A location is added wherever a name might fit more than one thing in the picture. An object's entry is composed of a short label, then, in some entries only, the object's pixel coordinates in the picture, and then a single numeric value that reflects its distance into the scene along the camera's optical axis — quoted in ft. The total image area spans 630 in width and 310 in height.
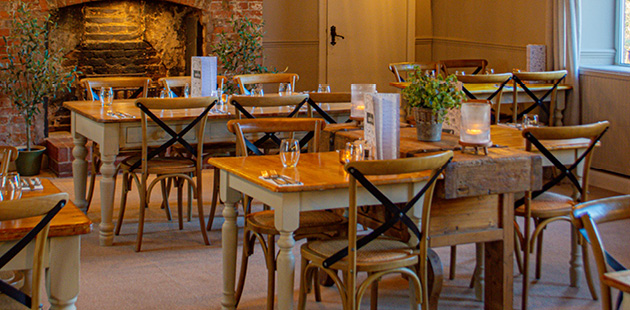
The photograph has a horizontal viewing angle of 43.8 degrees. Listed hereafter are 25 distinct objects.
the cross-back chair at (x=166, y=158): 15.13
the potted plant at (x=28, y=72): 21.44
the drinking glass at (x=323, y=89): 18.73
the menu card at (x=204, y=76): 18.29
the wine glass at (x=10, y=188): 8.60
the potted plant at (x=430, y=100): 11.55
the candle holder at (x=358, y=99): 13.52
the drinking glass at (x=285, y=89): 18.91
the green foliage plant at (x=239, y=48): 25.12
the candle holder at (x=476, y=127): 10.93
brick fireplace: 24.85
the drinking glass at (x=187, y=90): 18.25
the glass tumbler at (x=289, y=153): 10.83
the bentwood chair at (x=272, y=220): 11.16
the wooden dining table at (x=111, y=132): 15.49
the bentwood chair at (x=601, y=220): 6.89
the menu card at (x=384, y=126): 10.86
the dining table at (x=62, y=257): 7.52
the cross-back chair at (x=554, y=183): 11.62
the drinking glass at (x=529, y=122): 14.58
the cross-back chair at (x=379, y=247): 9.08
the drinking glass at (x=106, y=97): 17.48
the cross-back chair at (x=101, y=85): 17.78
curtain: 21.81
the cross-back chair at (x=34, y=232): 6.98
